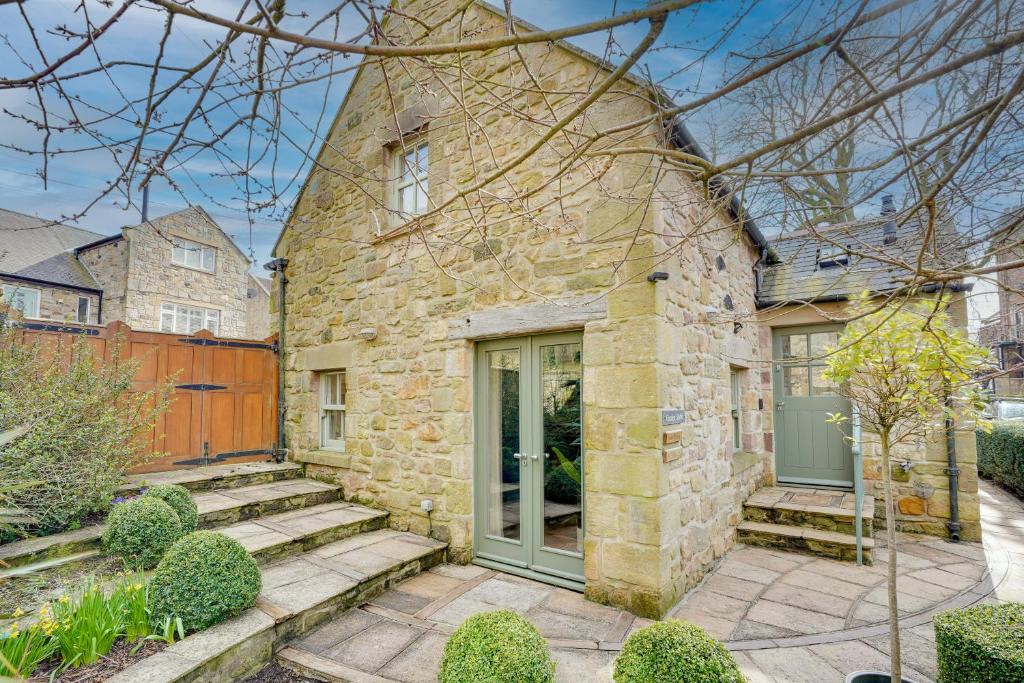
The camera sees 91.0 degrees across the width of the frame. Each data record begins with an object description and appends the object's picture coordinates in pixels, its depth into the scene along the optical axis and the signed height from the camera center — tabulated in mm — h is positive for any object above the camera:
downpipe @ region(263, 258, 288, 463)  6609 +392
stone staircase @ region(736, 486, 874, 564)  5023 -1593
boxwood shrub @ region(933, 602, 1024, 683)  2346 -1298
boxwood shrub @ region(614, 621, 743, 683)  2369 -1348
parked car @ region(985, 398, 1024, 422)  11664 -809
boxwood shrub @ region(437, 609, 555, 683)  2467 -1380
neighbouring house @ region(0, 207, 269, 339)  13562 +3104
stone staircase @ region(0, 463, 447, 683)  2924 -1504
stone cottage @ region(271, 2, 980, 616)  3885 +90
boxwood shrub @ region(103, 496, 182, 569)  3662 -1108
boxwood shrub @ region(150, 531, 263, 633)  3035 -1249
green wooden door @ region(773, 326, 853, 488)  6305 -534
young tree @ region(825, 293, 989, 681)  2938 +48
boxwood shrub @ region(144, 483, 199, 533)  4148 -998
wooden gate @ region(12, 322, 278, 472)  5654 -117
